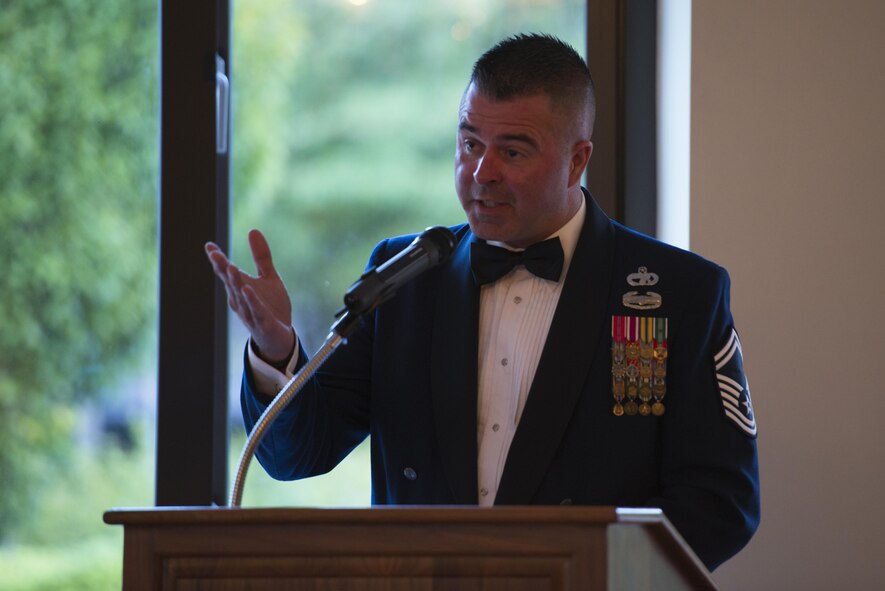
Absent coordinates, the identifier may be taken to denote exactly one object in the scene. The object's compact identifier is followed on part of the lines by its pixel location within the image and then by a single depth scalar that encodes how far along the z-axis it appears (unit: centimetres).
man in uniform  559
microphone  532
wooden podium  510
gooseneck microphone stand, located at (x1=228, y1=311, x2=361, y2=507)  528
